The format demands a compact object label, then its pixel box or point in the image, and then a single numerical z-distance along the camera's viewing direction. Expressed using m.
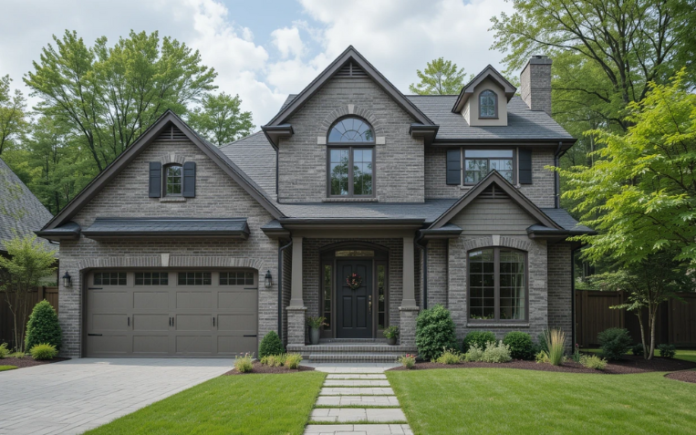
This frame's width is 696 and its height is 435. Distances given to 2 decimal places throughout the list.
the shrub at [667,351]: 14.03
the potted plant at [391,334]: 14.20
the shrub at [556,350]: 12.02
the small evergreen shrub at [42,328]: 13.64
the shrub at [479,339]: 12.95
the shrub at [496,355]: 12.38
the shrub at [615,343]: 12.91
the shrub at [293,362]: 11.76
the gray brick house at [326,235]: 13.72
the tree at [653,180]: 9.80
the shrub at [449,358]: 12.22
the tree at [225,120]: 31.67
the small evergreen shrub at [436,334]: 12.80
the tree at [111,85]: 25.81
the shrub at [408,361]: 11.91
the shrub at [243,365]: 11.24
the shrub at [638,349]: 14.37
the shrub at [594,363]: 11.98
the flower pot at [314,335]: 14.43
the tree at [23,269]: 13.98
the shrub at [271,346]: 12.96
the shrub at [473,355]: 12.47
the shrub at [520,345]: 12.82
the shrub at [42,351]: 13.17
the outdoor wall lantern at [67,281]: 14.12
